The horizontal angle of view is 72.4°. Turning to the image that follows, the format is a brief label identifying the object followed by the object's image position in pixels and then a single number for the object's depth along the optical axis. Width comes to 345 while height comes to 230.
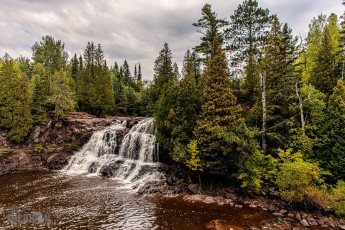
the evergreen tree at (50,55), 70.81
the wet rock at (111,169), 31.79
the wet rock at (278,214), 19.81
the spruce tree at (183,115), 26.50
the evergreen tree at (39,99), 46.79
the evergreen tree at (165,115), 28.19
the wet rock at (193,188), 24.58
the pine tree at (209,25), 35.09
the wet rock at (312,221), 18.39
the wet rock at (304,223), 18.23
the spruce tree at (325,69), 29.83
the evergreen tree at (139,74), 150.07
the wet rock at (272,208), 20.63
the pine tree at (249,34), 34.09
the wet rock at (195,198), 22.97
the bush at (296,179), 19.78
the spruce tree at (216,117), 23.84
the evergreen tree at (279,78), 25.49
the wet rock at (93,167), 33.78
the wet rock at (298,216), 19.08
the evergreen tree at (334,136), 21.64
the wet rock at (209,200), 22.51
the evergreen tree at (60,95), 46.00
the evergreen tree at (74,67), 80.42
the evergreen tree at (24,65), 78.89
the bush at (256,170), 22.16
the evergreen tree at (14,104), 42.62
